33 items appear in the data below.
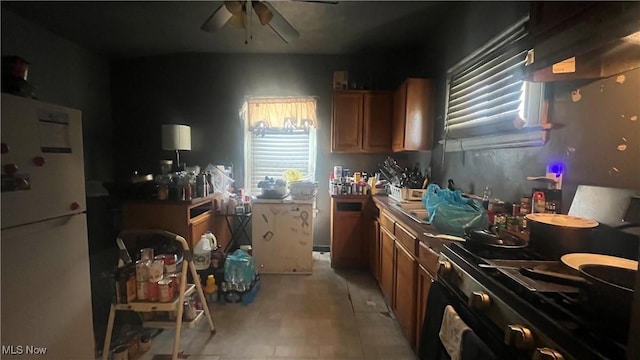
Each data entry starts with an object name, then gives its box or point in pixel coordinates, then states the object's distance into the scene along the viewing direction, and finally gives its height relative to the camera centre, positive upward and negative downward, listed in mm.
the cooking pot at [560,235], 1057 -254
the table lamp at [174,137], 3391 +268
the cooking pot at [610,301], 599 -290
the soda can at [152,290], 1817 -809
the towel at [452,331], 947 -575
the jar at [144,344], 1926 -1221
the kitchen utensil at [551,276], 818 -320
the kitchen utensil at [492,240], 1162 -311
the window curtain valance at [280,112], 3816 +652
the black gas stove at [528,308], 599 -352
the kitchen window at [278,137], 3826 +336
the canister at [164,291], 1817 -815
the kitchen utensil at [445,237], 1424 -363
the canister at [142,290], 1811 -808
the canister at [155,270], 1817 -692
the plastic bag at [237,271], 2723 -1026
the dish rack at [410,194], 2748 -280
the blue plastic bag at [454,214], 1527 -264
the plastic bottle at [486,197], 1866 -214
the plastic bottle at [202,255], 2705 -875
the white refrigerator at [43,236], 1288 -386
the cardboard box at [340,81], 3594 +1006
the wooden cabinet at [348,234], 3346 -816
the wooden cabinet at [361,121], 3549 +520
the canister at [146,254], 1896 -620
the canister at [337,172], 3622 -114
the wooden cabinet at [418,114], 2975 +514
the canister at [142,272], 1803 -693
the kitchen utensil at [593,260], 868 -286
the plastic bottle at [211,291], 2660 -1191
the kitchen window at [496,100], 1549 +425
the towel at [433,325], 1149 -663
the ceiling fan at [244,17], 2041 +1074
